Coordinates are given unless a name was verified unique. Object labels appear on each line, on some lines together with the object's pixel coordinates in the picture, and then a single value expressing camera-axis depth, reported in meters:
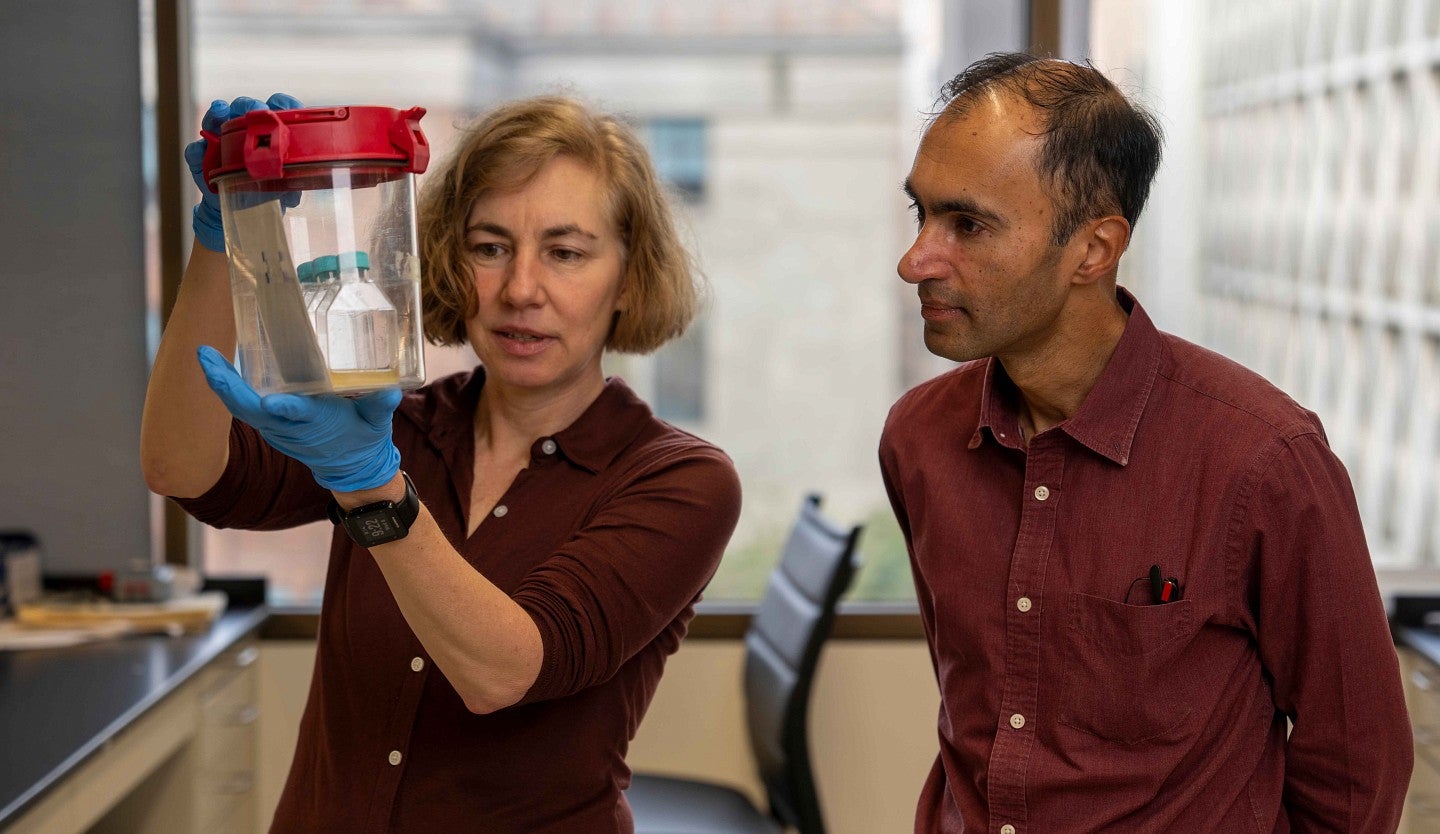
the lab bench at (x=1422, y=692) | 2.45
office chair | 2.38
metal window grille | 2.71
